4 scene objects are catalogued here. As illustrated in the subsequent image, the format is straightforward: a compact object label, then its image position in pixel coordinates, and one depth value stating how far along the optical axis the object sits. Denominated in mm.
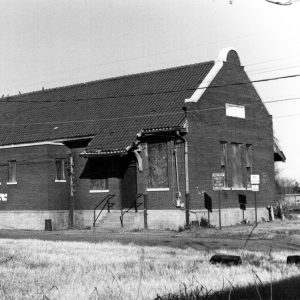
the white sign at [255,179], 29109
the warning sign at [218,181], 27406
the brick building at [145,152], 30766
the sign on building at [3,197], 35531
